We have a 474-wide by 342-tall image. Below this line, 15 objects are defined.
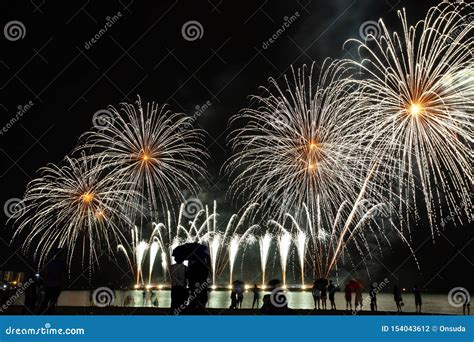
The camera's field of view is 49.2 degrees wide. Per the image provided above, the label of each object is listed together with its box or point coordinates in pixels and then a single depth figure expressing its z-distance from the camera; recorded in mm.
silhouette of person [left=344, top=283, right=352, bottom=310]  25375
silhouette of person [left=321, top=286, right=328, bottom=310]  26312
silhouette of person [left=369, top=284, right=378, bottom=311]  25086
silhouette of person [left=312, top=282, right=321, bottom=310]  26278
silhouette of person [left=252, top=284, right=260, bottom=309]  27597
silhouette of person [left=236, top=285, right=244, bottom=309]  25577
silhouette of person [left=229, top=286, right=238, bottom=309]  25203
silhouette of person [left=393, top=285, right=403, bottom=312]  25328
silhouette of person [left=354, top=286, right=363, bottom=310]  24609
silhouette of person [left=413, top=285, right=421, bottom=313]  26205
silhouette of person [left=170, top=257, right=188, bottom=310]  16312
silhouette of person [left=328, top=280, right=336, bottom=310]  26081
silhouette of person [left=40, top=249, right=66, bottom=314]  16219
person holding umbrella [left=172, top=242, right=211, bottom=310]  16219
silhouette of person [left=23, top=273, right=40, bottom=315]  19050
